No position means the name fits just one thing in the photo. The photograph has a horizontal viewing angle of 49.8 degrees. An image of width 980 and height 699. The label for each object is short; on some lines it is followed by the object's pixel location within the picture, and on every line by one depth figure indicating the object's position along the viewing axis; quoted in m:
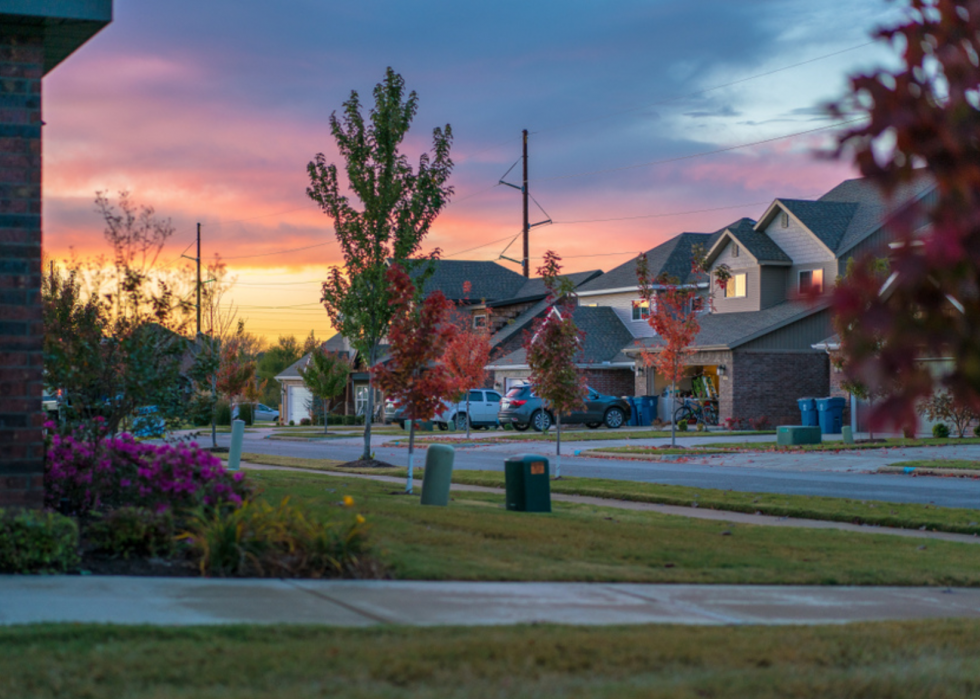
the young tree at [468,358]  41.88
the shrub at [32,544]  8.23
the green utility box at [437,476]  14.62
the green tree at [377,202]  23.00
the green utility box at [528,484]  14.51
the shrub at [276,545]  8.70
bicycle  43.00
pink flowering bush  10.43
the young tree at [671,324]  33.19
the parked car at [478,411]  47.16
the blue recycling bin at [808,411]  38.16
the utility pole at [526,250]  58.47
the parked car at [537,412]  42.34
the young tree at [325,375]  45.97
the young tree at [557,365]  20.97
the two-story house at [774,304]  40.97
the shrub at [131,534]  9.12
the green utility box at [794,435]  30.48
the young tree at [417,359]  16.56
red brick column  9.12
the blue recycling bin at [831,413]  37.75
